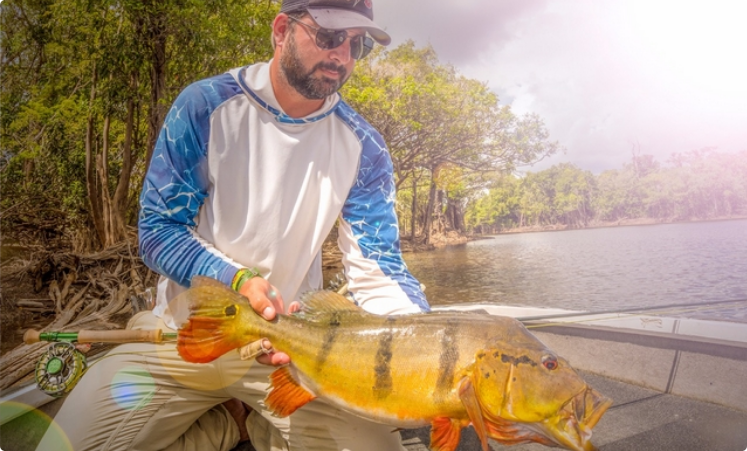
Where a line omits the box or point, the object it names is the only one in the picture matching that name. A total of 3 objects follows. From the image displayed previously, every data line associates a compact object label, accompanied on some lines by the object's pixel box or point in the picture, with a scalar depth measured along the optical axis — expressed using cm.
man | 132
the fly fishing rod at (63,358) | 143
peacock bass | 90
